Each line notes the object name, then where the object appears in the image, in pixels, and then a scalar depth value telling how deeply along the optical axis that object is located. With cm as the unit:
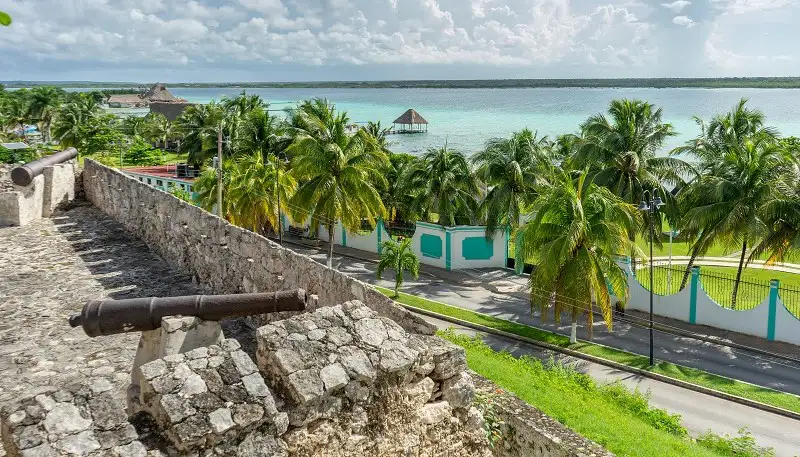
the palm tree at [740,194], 2127
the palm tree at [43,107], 7412
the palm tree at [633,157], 2442
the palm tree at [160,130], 7194
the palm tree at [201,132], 3909
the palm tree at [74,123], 5100
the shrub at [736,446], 1187
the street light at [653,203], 2044
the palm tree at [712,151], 2248
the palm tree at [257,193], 2594
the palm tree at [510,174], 2862
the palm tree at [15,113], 7156
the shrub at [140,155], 5081
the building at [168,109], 8962
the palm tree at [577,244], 1831
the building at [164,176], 3803
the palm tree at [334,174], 2502
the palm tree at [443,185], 3114
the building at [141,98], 11428
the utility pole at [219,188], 2480
